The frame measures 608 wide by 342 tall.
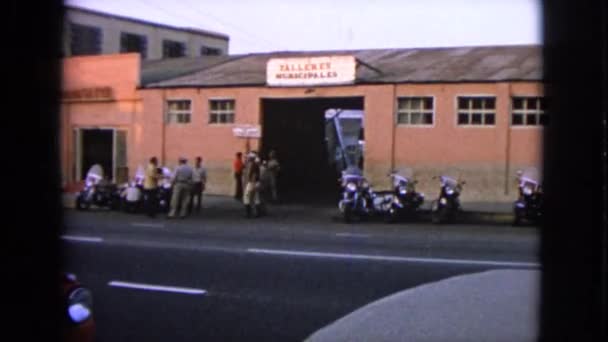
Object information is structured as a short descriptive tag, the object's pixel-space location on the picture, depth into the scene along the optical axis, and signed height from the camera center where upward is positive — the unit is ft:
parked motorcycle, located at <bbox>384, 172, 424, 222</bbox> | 60.39 -4.19
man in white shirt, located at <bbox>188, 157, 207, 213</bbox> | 62.85 -3.34
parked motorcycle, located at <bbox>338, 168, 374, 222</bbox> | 61.26 -4.00
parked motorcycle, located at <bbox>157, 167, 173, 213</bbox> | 62.28 -3.90
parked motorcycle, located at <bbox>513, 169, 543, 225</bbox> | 50.83 -3.18
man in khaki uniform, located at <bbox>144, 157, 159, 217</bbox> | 61.46 -3.50
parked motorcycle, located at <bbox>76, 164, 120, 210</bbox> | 61.57 -3.99
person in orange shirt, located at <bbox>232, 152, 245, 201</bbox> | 69.41 -2.77
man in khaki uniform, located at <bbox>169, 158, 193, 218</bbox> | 60.64 -3.77
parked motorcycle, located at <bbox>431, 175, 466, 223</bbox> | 59.72 -4.02
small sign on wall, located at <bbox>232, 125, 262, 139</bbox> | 75.20 +0.74
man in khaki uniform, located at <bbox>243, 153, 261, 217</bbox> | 63.21 -3.23
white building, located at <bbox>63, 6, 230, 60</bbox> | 74.79 +9.21
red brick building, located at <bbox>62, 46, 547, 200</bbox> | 64.90 +2.83
